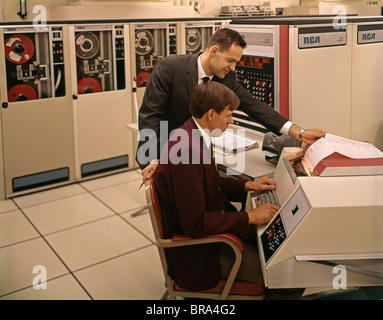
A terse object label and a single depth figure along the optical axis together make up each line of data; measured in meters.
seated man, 1.80
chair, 1.84
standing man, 2.51
